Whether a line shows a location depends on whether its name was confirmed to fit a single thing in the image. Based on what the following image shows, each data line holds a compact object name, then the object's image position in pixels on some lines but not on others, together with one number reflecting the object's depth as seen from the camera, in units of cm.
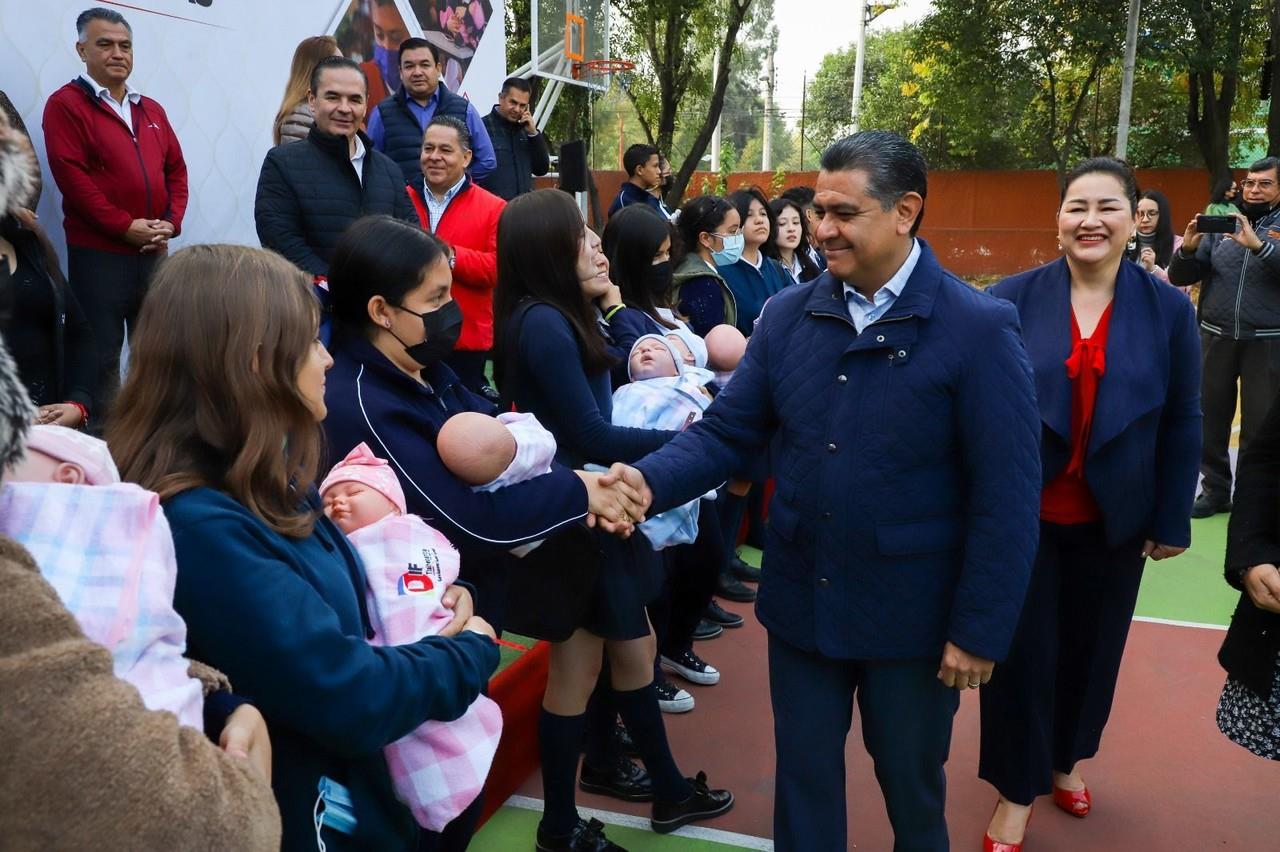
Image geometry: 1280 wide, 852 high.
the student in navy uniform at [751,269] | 576
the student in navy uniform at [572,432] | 291
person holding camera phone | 604
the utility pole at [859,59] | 3203
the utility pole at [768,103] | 4656
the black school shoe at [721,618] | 488
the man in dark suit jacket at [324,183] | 463
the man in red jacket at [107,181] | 464
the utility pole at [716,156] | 4138
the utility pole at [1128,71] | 2008
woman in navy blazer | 292
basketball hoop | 1427
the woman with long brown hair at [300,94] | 516
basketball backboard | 1269
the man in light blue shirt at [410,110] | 605
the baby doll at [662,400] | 299
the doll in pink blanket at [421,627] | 181
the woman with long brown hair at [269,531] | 147
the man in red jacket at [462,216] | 502
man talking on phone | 736
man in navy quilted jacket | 224
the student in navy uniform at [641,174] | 746
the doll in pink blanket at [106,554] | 115
